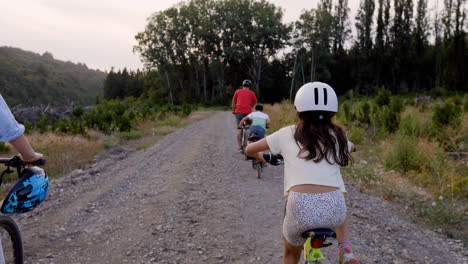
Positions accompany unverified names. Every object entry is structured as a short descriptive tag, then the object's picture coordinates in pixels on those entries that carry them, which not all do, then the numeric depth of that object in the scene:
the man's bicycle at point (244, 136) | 8.25
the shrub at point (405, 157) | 7.42
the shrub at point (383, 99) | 13.69
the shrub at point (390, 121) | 11.23
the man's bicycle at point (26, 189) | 1.95
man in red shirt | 9.11
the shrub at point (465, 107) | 13.92
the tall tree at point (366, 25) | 55.19
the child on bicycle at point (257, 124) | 7.13
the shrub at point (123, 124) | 15.86
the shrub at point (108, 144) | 12.18
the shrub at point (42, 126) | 13.30
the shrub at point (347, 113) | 14.25
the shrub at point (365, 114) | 13.55
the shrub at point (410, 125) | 9.67
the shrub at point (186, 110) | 31.64
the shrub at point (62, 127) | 12.57
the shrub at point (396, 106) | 11.26
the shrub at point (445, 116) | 9.45
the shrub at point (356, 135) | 11.14
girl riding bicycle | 1.93
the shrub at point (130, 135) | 14.57
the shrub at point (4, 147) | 10.05
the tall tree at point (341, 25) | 59.61
